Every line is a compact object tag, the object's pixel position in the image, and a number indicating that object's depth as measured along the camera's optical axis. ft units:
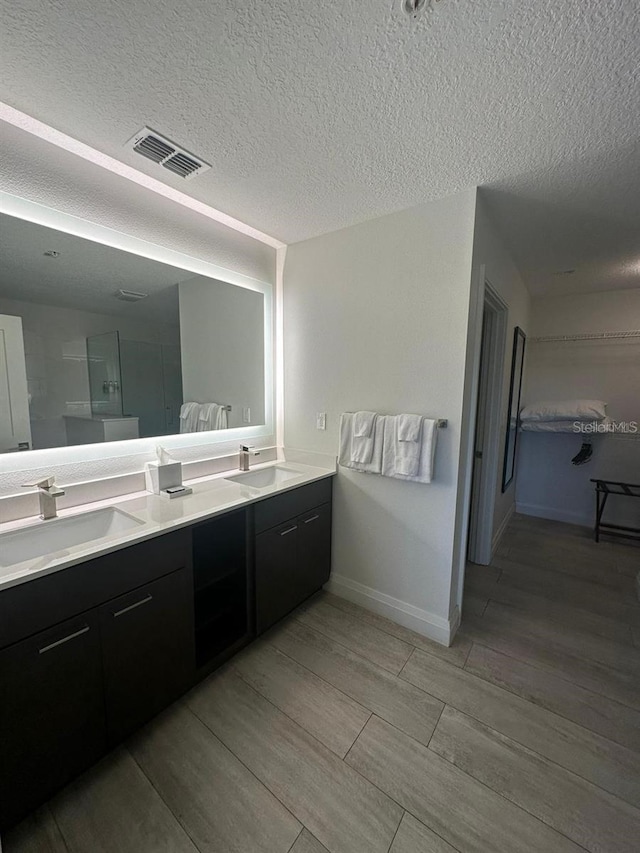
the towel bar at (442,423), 6.10
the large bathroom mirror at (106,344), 4.76
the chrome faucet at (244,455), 7.57
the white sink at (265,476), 7.40
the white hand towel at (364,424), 6.84
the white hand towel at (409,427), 6.18
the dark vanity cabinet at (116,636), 3.43
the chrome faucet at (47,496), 4.65
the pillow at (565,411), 10.84
